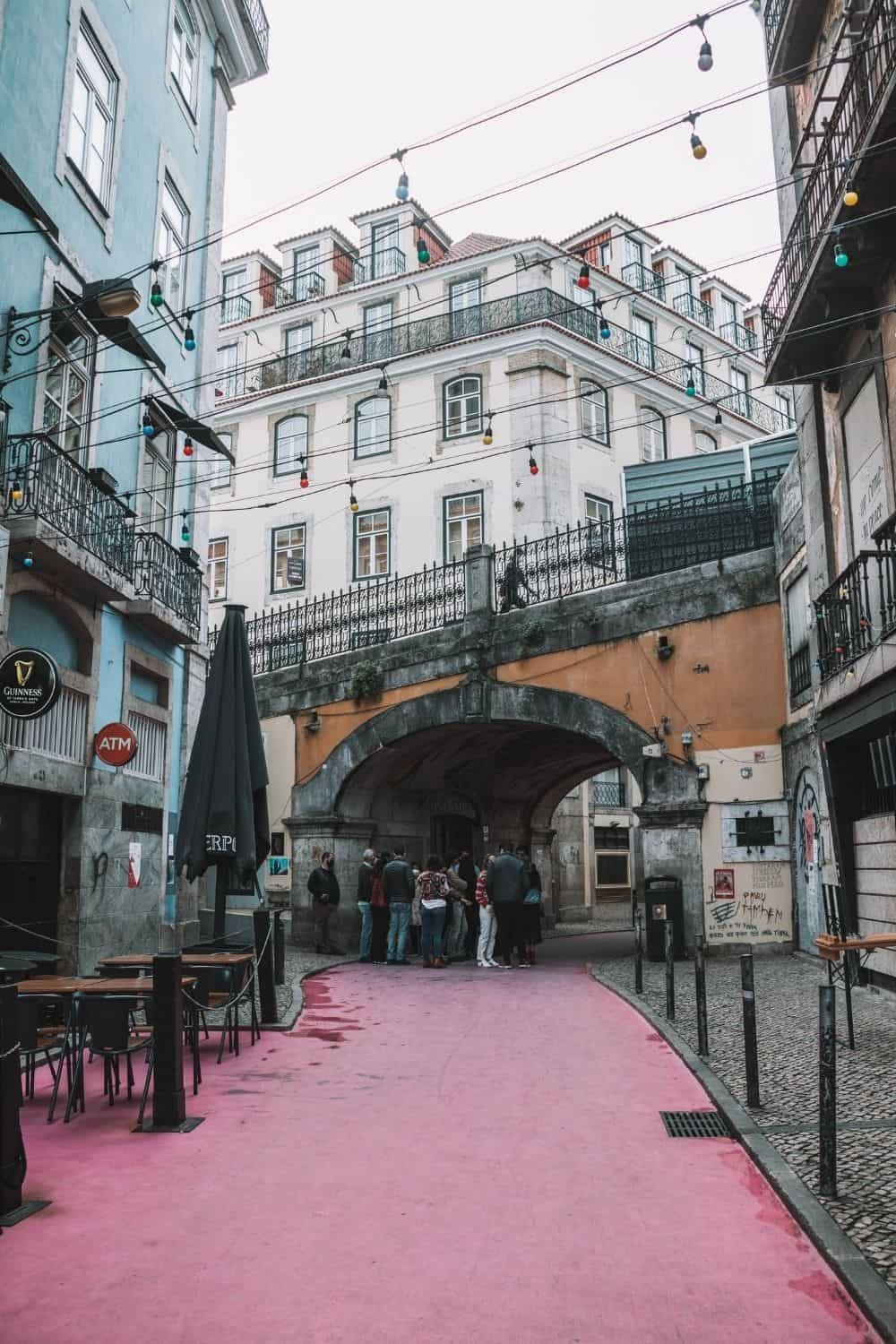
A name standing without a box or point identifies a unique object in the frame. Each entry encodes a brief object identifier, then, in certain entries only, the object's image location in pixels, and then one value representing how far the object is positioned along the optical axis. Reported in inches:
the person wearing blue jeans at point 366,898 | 646.5
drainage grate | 238.1
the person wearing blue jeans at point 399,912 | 624.1
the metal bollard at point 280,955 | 458.6
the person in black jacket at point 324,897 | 679.7
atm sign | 461.7
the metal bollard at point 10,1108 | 184.4
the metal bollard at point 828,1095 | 189.6
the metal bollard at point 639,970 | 453.1
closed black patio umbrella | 408.3
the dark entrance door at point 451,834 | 852.6
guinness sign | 383.9
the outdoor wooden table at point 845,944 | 280.1
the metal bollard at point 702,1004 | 315.3
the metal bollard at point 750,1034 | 254.1
